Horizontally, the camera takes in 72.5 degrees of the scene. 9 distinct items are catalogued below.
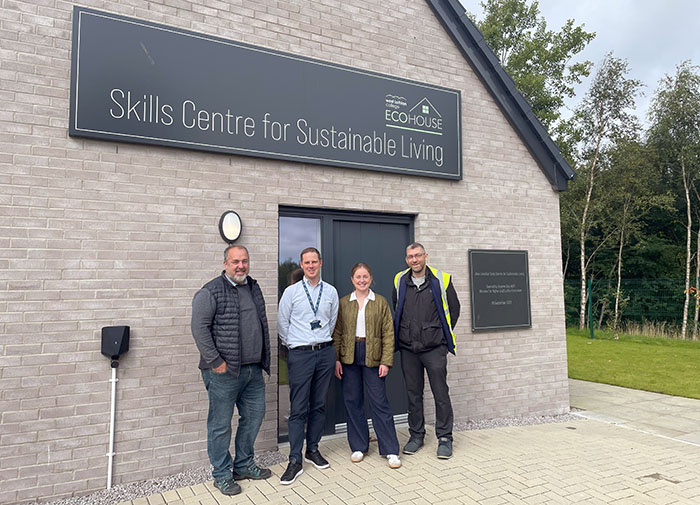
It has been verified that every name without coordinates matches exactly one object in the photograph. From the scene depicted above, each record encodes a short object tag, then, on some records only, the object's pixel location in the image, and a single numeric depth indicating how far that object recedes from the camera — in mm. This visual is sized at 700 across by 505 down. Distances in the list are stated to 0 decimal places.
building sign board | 4195
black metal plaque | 6133
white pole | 3975
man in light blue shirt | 4277
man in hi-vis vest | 4789
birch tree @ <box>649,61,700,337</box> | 19312
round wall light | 4590
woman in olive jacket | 4527
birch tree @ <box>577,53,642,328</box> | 19594
